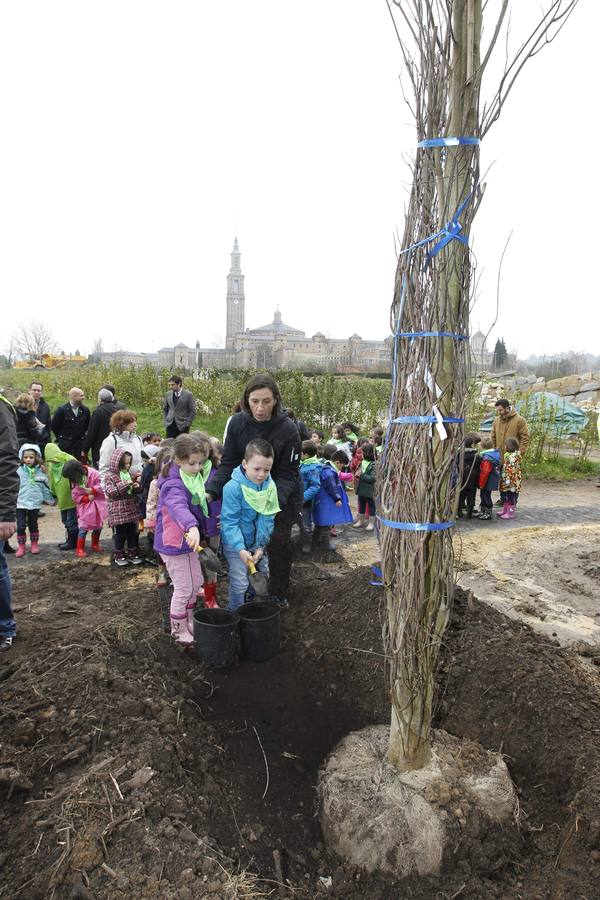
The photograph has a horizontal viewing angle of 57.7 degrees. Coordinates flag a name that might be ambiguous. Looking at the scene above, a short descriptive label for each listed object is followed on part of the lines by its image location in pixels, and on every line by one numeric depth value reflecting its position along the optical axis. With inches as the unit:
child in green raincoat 244.1
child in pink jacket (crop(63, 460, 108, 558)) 237.5
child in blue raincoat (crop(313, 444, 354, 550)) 241.1
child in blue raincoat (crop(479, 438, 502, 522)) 318.7
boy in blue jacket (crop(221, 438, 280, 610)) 148.6
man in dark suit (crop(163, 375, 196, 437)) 351.6
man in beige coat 340.9
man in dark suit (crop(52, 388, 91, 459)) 301.3
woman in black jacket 156.6
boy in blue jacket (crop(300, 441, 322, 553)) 242.5
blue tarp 507.5
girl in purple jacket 147.6
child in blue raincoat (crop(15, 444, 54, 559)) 239.8
